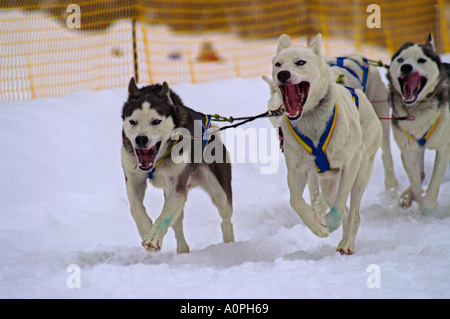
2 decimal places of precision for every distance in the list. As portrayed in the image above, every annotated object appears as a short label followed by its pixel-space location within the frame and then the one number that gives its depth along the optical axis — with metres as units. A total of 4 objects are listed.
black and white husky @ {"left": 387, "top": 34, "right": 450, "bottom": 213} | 10.88
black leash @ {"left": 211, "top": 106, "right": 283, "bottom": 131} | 9.51
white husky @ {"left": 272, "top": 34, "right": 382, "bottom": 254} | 7.82
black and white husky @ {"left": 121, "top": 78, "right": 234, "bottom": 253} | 8.00
